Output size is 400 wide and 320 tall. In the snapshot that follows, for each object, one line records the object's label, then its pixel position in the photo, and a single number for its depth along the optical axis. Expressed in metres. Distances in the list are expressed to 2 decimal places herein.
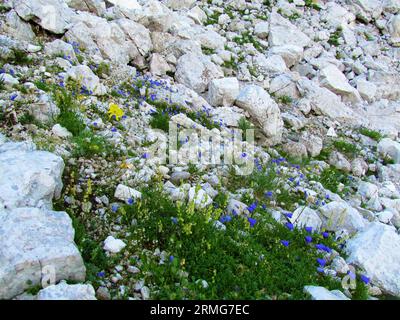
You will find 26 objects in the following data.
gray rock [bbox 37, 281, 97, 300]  3.44
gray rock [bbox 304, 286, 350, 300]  4.12
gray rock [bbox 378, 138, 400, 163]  9.65
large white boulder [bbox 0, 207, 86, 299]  3.52
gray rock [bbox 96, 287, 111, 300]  3.81
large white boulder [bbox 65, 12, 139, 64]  8.62
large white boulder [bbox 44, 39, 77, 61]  7.73
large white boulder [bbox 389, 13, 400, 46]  15.92
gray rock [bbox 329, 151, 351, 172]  8.48
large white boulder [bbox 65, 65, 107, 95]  7.09
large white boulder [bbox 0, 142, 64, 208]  4.27
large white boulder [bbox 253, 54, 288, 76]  11.61
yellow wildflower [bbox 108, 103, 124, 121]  6.25
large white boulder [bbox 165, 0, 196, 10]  13.49
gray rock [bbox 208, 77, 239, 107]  8.84
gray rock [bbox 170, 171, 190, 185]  5.80
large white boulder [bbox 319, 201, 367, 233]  5.77
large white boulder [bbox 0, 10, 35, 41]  7.94
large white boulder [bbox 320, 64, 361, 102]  11.66
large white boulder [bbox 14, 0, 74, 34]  8.26
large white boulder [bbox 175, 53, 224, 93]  9.34
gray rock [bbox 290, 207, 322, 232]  5.54
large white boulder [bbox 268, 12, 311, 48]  13.34
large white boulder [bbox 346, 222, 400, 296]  4.83
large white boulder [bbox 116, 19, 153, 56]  9.64
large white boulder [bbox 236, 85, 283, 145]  8.40
